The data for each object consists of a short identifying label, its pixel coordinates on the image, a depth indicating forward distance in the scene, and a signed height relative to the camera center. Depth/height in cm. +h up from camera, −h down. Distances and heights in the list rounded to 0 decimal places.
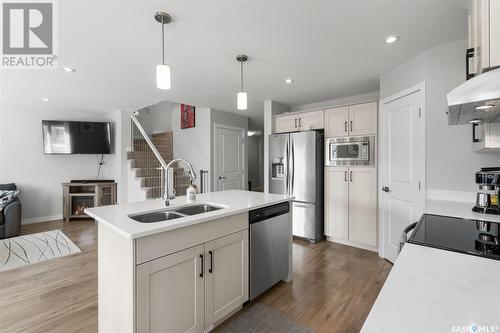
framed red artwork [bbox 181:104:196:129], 531 +115
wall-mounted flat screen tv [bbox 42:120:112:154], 479 +61
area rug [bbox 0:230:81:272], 296 -121
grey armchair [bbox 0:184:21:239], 372 -90
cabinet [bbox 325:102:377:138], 323 +65
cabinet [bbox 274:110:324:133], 375 +73
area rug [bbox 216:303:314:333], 177 -127
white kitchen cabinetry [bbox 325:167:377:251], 326 -62
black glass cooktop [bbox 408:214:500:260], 101 -37
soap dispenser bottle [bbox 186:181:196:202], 220 -28
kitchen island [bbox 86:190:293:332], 132 -68
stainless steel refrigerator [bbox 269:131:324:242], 360 -21
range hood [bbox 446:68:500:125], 89 +28
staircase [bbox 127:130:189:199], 444 -10
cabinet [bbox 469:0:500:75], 90 +52
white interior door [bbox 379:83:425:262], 245 +0
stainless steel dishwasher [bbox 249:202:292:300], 205 -79
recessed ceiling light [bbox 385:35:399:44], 209 +115
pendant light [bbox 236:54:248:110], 231 +67
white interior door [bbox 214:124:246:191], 502 +15
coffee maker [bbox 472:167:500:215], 162 -21
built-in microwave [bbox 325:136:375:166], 325 +20
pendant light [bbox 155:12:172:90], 174 +70
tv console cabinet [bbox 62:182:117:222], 491 -69
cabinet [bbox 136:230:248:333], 135 -82
